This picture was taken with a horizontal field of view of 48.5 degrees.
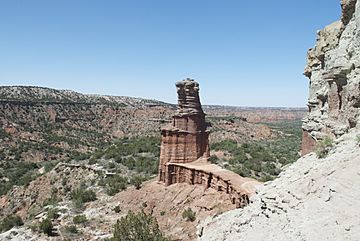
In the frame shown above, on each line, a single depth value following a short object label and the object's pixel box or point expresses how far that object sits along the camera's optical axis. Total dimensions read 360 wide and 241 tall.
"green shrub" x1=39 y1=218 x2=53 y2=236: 26.42
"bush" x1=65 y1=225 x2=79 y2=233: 26.22
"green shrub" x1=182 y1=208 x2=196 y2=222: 24.00
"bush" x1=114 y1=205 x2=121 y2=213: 29.33
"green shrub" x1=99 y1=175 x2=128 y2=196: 34.60
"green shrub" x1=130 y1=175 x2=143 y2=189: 32.15
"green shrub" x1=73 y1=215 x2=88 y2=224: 28.02
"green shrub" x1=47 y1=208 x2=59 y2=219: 29.77
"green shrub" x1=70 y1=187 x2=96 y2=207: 33.06
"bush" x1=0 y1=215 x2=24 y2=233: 31.19
